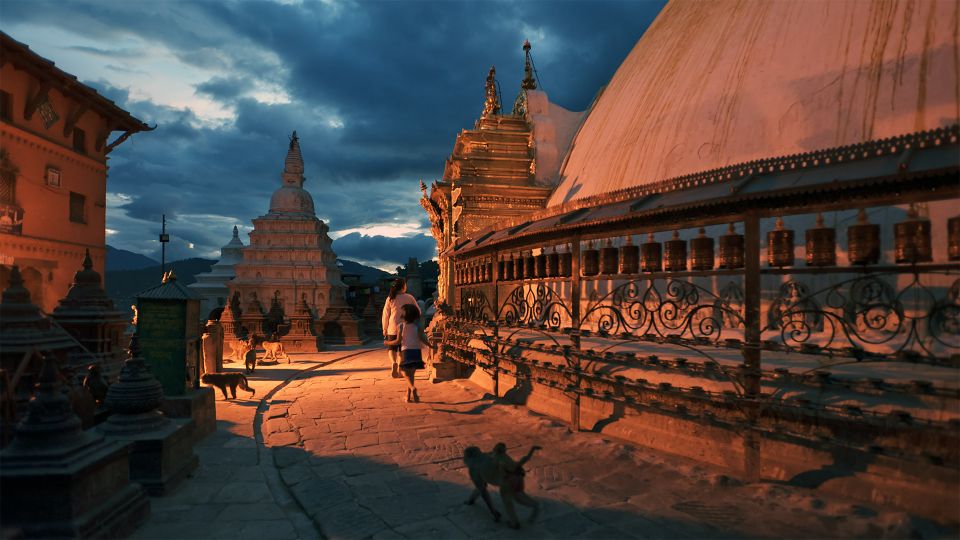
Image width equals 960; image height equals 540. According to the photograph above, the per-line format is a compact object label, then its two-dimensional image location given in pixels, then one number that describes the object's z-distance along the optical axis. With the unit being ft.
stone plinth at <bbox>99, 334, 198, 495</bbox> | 14.28
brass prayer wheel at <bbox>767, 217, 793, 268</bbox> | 14.71
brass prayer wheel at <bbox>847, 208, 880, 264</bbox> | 13.38
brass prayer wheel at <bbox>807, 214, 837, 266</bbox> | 14.12
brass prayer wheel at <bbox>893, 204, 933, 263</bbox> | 12.69
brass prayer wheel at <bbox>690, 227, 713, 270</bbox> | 16.63
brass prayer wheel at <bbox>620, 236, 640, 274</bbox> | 18.98
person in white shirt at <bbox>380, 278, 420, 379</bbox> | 28.22
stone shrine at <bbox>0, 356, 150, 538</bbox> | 10.69
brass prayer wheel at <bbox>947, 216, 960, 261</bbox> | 12.16
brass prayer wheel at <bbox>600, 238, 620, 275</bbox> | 19.76
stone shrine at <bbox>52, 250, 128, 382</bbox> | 26.21
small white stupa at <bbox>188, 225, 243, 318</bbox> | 119.24
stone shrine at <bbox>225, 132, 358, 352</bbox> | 107.34
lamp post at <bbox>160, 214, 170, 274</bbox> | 104.17
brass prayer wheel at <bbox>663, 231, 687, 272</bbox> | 17.67
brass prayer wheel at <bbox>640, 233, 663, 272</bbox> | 18.25
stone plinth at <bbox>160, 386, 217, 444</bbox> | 19.47
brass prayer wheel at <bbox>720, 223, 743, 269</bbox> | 15.56
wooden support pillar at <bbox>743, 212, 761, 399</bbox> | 14.49
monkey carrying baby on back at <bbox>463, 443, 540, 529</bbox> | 11.58
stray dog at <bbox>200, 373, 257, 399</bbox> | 27.04
